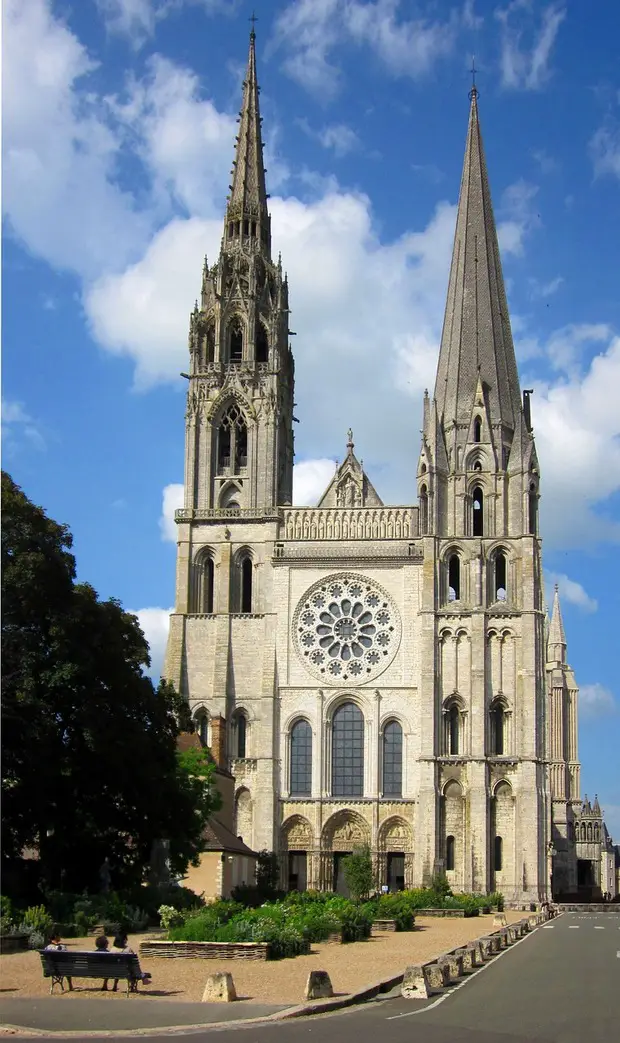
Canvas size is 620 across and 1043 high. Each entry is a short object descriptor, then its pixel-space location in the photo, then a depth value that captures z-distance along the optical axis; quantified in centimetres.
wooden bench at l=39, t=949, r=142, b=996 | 2014
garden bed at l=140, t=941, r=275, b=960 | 2588
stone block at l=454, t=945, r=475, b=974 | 2492
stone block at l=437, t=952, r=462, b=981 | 2325
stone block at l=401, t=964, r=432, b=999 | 2025
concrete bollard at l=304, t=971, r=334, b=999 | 1934
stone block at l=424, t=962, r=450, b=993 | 2155
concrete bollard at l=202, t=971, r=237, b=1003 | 1927
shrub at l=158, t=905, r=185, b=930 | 3178
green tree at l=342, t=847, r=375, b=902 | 5694
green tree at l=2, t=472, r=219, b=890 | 3422
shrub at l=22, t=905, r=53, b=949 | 2784
